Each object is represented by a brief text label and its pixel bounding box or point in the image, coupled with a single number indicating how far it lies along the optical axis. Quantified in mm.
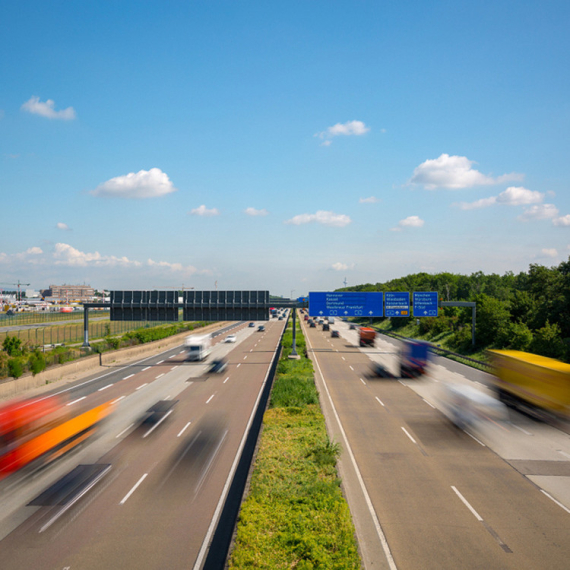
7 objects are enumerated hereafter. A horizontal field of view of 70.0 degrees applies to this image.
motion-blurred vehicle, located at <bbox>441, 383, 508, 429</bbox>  24125
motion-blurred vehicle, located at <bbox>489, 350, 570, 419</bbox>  21391
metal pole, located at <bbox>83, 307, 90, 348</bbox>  49841
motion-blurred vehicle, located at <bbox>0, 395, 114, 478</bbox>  18031
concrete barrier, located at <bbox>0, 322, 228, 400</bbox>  31250
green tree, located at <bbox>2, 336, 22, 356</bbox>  39469
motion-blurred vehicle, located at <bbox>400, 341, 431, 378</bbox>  40250
